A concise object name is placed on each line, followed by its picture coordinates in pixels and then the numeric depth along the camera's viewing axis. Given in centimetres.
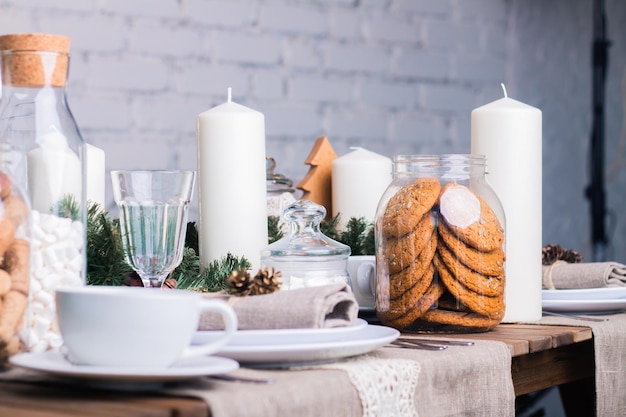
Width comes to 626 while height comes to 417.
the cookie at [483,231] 148
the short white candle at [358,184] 179
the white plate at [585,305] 166
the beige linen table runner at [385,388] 117
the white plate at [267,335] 128
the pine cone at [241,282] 137
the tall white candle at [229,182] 158
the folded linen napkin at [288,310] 130
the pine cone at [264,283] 137
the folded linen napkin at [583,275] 175
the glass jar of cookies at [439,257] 148
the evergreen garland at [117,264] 150
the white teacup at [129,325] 116
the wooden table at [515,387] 113
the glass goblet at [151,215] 144
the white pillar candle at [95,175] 163
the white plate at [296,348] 125
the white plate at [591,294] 170
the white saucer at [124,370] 115
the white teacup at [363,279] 159
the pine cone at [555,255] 185
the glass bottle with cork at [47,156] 131
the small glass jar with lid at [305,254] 149
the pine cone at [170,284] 151
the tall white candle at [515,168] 162
